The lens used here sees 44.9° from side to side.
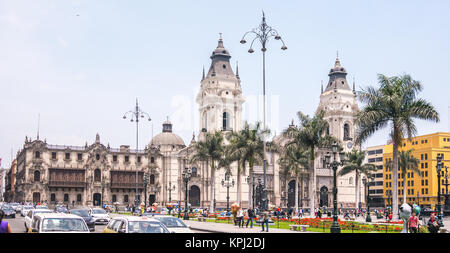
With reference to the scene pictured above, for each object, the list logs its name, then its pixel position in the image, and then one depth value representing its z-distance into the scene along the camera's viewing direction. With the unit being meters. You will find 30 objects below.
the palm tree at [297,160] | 68.69
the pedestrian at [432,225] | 22.59
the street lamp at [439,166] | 36.71
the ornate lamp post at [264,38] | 36.78
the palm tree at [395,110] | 33.44
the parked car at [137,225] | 16.70
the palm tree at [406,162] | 68.38
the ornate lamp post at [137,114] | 56.58
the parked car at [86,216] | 29.11
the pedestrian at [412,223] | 22.30
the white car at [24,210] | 49.65
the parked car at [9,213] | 44.22
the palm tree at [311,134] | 47.88
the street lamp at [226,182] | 89.31
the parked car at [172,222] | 19.75
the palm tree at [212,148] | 61.59
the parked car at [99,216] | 36.60
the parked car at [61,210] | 45.94
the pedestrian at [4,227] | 12.16
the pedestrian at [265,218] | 28.69
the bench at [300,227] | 31.19
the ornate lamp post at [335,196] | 27.35
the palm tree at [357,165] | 70.69
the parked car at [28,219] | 23.27
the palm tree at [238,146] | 53.22
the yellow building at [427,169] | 100.69
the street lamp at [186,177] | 47.13
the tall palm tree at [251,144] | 52.94
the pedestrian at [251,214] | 33.05
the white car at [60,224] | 17.47
